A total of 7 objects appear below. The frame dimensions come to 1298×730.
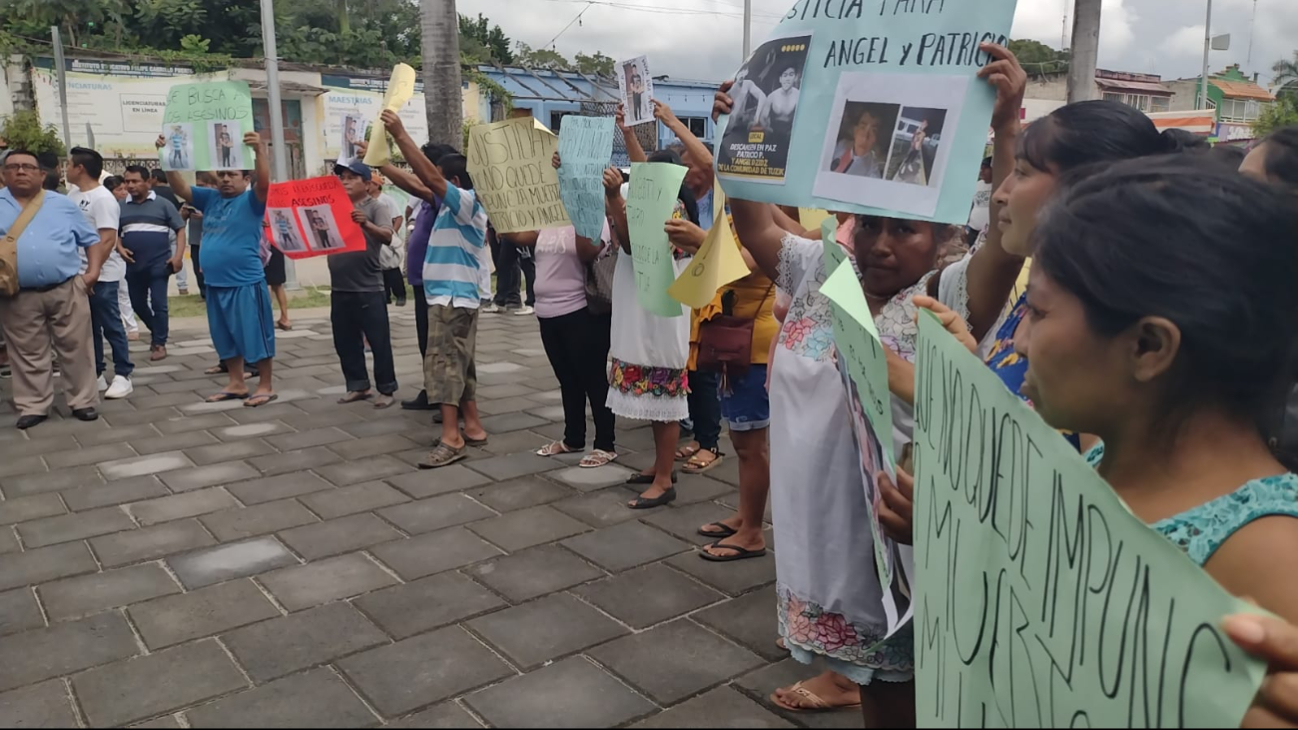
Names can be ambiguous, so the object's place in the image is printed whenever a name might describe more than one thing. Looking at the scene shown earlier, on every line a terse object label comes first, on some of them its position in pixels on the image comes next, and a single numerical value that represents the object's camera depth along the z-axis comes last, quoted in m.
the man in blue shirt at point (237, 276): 6.59
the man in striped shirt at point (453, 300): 5.30
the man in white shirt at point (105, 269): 7.04
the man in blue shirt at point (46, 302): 6.19
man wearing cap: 6.43
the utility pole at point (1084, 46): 9.95
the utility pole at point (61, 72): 15.14
